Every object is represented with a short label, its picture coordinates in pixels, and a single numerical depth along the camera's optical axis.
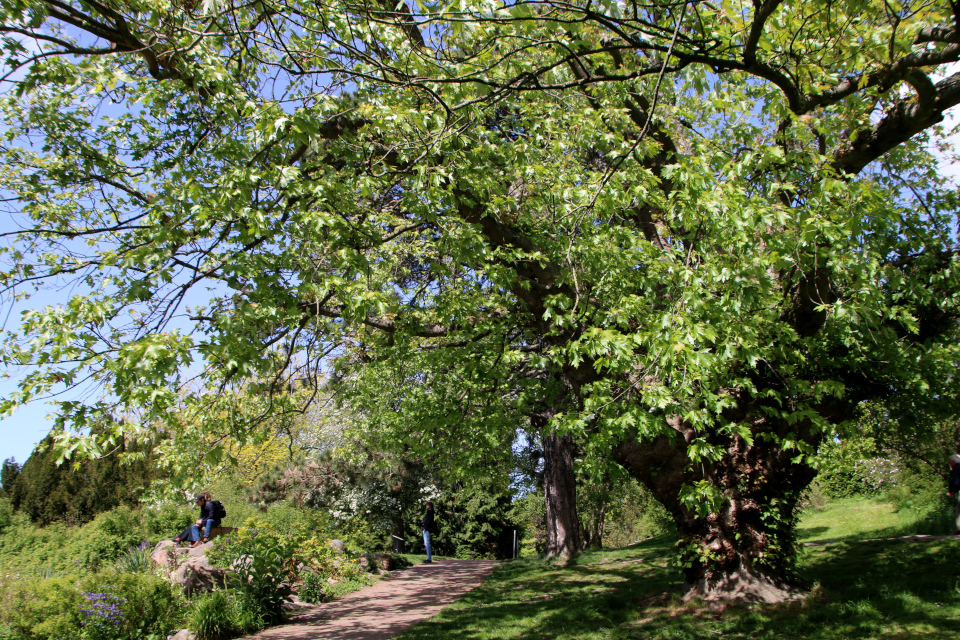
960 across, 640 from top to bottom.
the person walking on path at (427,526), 15.98
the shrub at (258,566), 8.22
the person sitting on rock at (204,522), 11.91
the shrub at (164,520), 14.99
